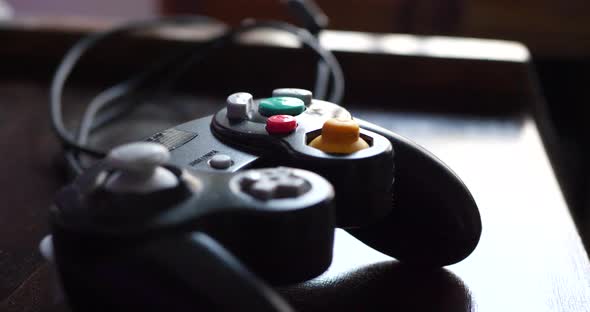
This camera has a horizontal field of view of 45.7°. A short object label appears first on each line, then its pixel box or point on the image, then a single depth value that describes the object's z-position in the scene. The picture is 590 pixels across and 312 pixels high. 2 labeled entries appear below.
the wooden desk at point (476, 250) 0.31
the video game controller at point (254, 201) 0.23
